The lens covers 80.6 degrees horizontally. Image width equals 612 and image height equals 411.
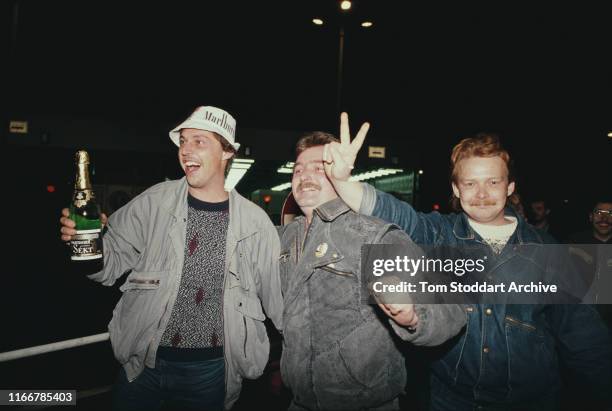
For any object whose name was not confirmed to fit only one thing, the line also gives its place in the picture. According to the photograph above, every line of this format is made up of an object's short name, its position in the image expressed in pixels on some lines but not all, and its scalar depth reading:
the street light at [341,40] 7.29
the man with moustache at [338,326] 1.92
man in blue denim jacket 1.97
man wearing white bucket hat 2.43
